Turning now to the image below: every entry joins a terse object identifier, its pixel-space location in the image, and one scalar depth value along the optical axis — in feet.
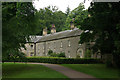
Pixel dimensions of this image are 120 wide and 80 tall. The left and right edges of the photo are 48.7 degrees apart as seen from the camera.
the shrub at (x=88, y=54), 82.85
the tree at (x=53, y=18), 165.82
